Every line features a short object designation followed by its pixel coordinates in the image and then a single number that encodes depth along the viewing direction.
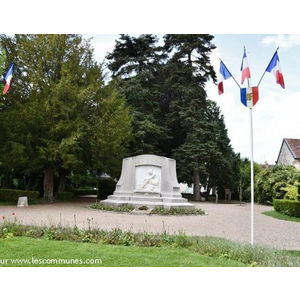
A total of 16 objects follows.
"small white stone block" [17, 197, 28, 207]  16.95
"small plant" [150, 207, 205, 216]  14.81
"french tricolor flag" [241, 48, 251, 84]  8.20
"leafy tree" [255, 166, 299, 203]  24.47
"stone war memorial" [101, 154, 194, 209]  16.88
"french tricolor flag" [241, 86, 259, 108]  8.15
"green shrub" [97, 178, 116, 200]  26.45
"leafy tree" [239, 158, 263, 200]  32.81
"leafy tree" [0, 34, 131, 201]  18.38
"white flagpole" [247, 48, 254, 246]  7.96
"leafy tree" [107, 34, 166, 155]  27.97
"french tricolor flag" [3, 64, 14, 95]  11.49
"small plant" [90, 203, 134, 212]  15.36
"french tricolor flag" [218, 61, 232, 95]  9.09
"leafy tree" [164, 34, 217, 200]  28.30
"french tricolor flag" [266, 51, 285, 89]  8.38
